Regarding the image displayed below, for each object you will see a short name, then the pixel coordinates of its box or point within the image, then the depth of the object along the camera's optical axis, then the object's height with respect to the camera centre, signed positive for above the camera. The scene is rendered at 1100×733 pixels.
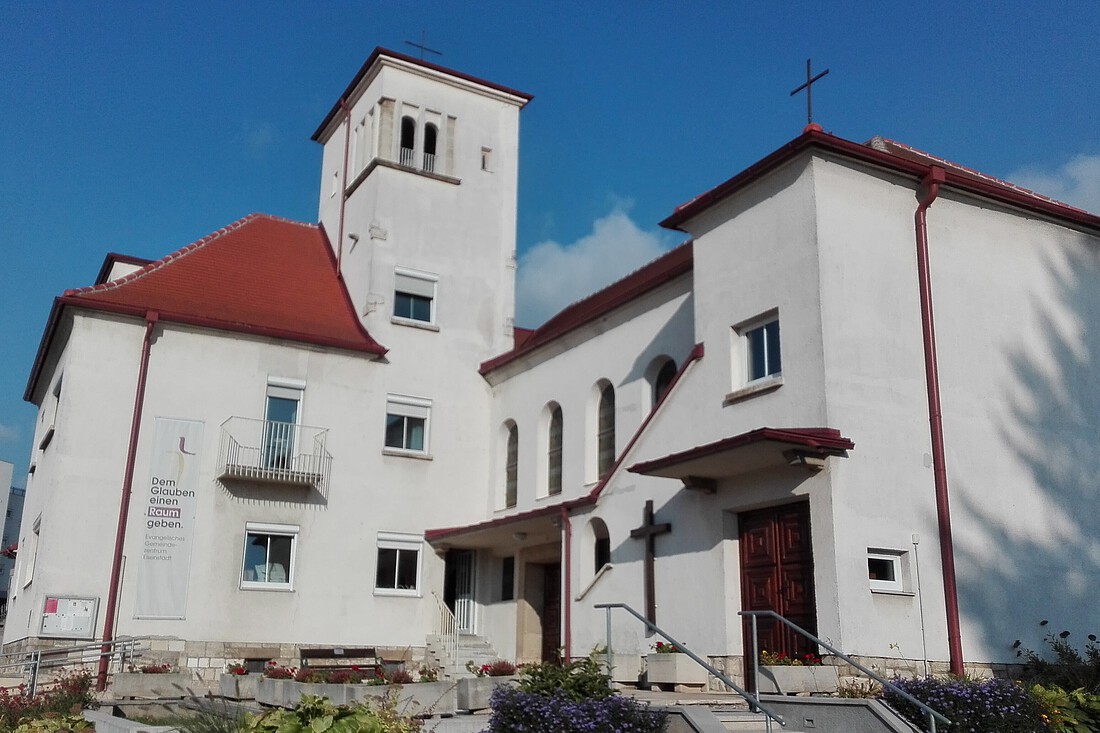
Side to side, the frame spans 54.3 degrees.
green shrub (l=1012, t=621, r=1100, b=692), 13.50 -0.21
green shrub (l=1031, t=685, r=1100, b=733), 11.45 -0.63
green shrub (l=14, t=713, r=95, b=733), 12.38 -1.06
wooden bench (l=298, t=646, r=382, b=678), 21.91 -0.42
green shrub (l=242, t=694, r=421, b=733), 7.83 -0.60
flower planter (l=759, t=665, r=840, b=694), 12.57 -0.40
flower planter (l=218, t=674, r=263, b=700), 15.77 -0.74
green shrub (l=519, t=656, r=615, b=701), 9.97 -0.37
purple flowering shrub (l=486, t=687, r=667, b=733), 9.16 -0.63
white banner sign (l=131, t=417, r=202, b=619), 20.86 +2.21
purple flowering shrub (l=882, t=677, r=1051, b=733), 10.28 -0.55
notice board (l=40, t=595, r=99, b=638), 19.83 +0.27
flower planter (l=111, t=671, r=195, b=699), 17.28 -0.83
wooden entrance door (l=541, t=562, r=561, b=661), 22.91 +0.66
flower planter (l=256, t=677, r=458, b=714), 12.48 -0.65
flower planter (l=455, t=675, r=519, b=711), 12.73 -0.62
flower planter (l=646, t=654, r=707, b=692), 14.75 -0.42
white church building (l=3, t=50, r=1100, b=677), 14.51 +3.78
